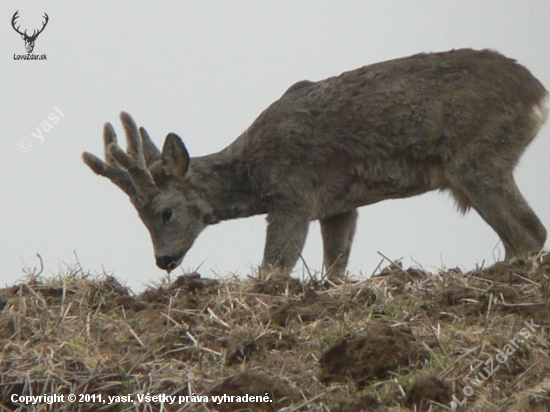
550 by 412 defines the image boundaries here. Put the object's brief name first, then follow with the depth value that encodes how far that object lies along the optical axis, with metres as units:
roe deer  19.94
